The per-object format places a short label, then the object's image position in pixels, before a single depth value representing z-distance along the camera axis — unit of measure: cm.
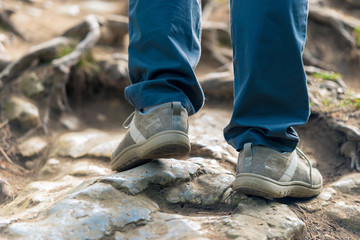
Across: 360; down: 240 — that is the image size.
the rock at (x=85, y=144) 277
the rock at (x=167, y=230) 148
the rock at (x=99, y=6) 628
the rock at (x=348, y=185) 218
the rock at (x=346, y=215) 187
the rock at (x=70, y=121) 366
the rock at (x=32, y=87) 358
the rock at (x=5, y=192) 217
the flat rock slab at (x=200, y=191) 180
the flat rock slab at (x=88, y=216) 144
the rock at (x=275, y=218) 156
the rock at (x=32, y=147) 300
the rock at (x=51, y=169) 264
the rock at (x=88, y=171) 238
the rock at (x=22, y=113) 330
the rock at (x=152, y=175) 175
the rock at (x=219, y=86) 366
